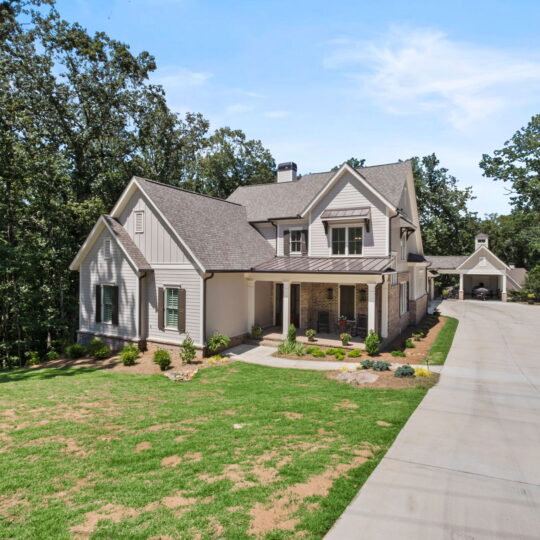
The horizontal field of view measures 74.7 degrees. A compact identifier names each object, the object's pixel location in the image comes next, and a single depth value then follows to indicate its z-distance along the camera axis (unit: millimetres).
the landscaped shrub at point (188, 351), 15017
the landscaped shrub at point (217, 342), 15820
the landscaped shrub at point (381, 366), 12984
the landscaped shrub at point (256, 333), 18281
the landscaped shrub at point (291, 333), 16719
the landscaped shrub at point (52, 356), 18234
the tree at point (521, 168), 38531
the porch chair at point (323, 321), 19172
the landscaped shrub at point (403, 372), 12070
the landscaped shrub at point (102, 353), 16688
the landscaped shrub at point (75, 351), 17531
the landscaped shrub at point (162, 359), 14484
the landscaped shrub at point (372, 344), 15242
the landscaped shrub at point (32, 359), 18219
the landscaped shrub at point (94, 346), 17141
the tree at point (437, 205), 50500
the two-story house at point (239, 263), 16453
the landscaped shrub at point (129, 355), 15234
